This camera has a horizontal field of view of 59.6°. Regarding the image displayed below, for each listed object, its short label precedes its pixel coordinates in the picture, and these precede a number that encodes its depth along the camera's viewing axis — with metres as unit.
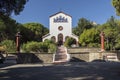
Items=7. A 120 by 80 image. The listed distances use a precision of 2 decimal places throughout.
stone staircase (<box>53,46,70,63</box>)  13.39
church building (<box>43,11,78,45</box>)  24.69
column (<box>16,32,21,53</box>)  14.12
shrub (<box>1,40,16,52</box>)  14.97
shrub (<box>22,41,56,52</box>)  16.14
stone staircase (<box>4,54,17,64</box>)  11.08
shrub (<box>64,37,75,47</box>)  22.79
